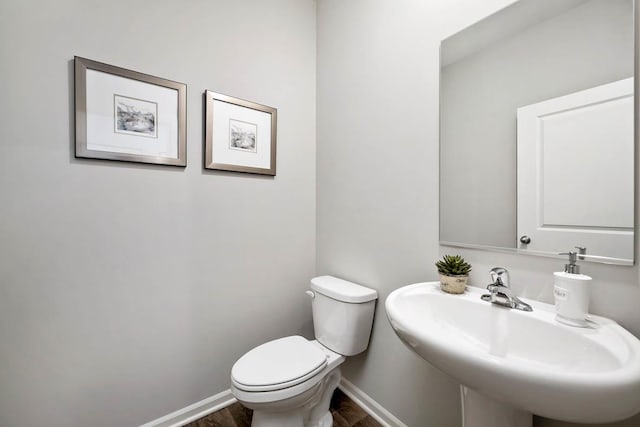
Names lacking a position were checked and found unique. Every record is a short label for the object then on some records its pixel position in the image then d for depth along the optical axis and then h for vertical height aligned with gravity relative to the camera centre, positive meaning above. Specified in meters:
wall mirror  0.76 +0.29
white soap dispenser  0.71 -0.23
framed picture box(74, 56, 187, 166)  1.10 +0.44
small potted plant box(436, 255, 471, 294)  0.98 -0.23
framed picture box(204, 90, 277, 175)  1.41 +0.44
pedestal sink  0.49 -0.34
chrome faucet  0.85 -0.27
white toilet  1.07 -0.69
